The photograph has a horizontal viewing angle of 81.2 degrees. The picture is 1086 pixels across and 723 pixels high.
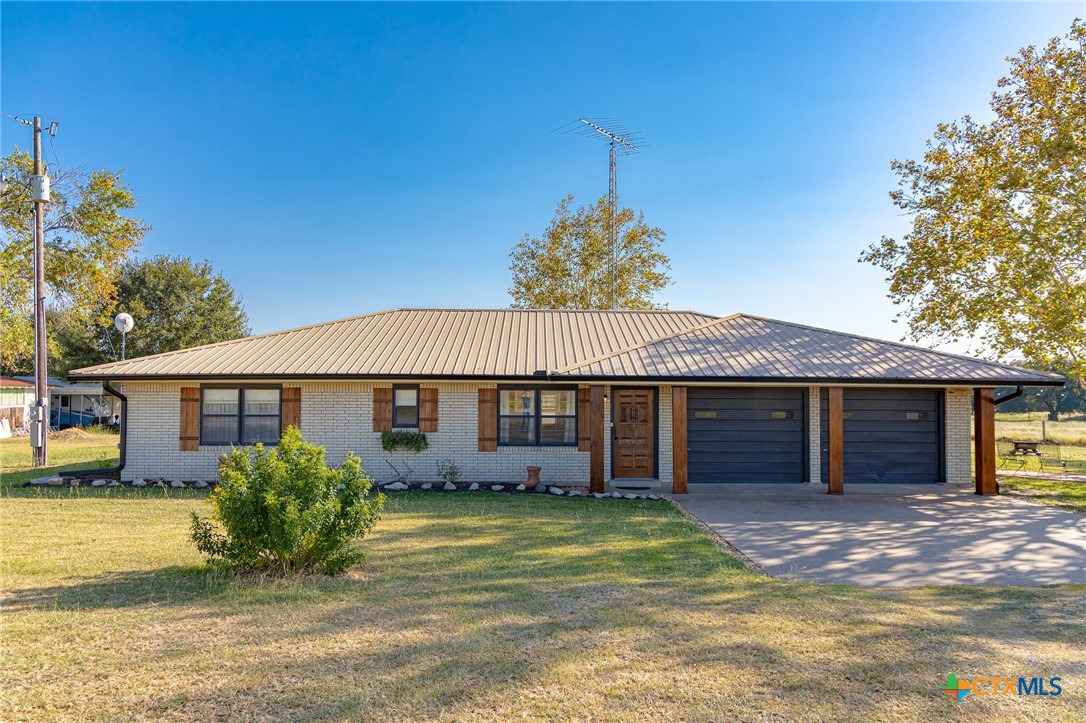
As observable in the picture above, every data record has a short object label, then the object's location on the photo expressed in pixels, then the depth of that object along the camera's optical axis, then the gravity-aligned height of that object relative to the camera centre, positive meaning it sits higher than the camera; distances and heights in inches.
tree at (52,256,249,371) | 1461.6 +176.3
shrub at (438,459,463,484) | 530.6 -65.8
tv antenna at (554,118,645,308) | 845.3 +361.6
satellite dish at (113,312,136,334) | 1098.1 +124.9
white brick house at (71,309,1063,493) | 534.3 -20.8
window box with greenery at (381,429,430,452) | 530.6 -40.5
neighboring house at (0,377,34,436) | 1203.9 -19.4
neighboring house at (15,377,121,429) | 1375.5 -28.0
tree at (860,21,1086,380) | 608.0 +178.3
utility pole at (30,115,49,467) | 633.2 +74.5
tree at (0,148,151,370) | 890.7 +215.1
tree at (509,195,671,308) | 1295.5 +266.8
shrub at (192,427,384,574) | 244.1 -46.7
